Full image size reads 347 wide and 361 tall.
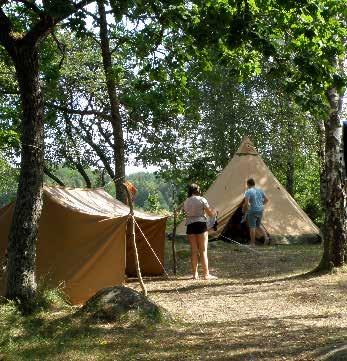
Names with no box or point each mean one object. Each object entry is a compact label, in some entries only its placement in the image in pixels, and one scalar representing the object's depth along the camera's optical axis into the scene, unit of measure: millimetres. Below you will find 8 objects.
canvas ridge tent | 8898
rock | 7031
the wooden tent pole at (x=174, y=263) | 11645
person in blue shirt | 14625
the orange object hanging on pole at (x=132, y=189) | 12168
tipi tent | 16438
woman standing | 10734
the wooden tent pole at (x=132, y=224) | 8727
